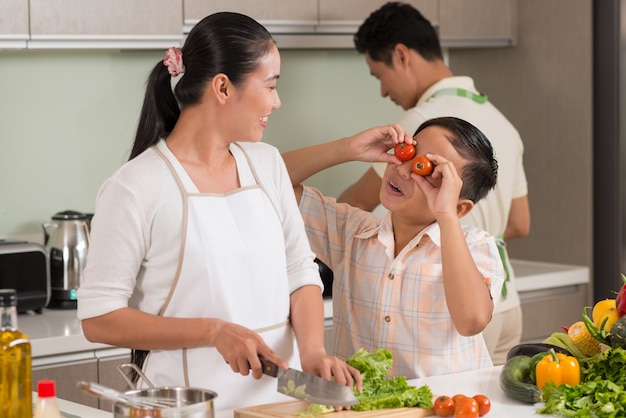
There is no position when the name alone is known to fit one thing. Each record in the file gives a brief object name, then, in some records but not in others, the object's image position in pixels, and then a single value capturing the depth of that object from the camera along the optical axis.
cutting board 2.39
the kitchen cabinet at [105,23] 3.53
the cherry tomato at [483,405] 2.44
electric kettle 3.68
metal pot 2.12
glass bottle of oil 2.17
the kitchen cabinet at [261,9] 3.77
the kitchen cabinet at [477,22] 4.28
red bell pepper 2.59
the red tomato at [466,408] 2.40
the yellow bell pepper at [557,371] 2.51
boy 2.72
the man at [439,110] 3.61
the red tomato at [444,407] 2.43
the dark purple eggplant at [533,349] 2.65
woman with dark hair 2.50
